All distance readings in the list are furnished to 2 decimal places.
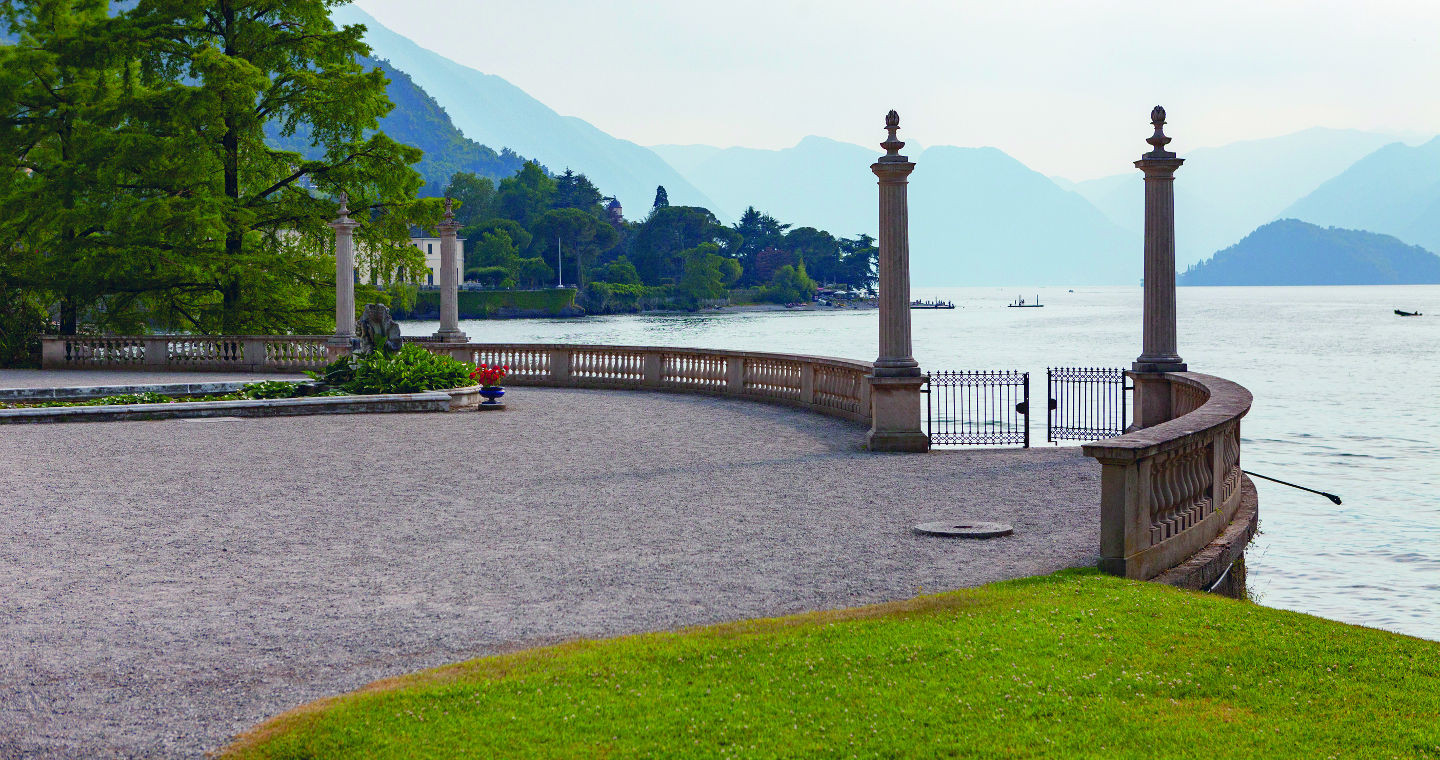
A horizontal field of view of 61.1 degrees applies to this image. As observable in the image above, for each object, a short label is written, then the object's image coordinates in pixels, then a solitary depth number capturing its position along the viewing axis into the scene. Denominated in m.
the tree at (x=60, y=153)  36.69
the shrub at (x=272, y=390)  23.50
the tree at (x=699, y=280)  194.12
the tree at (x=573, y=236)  188.12
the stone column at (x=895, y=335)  16.38
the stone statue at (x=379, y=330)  24.84
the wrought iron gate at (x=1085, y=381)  22.09
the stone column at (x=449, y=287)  30.67
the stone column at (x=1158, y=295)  16.78
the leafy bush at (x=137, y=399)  23.17
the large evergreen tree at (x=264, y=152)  36.12
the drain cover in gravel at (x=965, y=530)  10.31
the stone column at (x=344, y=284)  30.74
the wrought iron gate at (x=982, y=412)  23.85
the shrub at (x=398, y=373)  23.58
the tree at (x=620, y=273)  194.12
